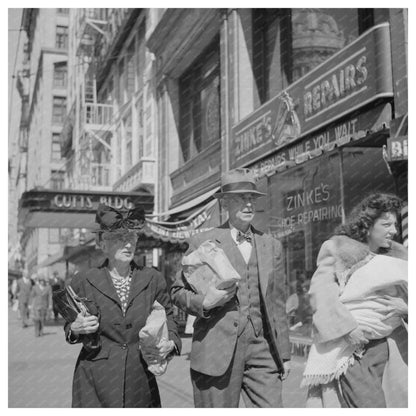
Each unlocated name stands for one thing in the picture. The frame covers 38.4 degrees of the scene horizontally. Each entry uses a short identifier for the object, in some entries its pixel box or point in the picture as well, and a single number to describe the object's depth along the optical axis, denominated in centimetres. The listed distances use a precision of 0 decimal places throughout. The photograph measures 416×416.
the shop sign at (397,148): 704
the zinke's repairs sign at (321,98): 855
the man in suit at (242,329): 392
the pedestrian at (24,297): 2238
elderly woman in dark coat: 374
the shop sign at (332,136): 805
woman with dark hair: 379
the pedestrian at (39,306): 1736
